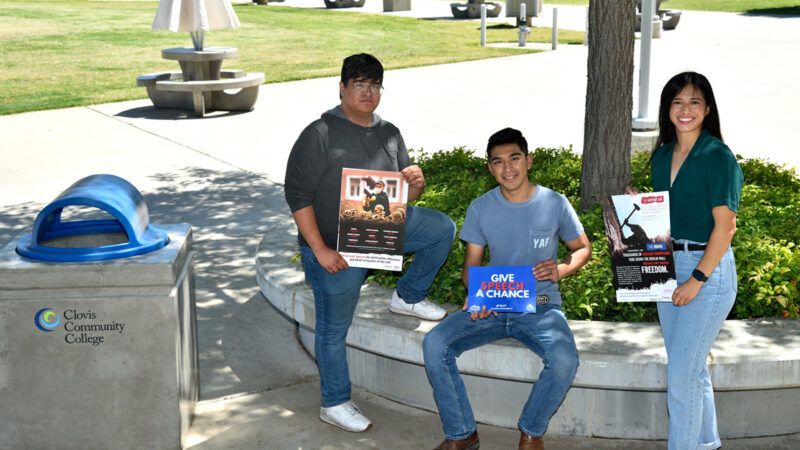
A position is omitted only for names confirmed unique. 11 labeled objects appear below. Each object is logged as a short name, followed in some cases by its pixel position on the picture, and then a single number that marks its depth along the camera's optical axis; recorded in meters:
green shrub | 5.55
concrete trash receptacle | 4.96
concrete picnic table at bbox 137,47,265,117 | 15.34
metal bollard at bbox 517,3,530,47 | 25.36
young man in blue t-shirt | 4.99
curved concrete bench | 4.96
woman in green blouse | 4.46
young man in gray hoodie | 5.20
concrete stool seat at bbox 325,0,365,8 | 40.41
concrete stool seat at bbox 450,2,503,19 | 35.69
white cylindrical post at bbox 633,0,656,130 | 10.76
